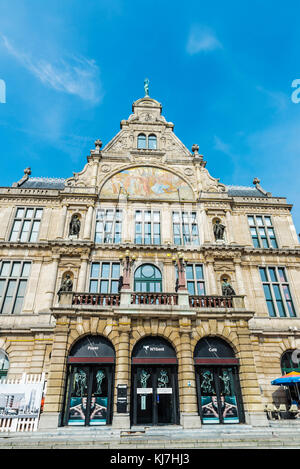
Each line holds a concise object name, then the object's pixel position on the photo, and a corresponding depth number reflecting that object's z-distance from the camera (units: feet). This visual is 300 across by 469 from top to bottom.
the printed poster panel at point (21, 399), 45.90
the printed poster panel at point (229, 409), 49.42
